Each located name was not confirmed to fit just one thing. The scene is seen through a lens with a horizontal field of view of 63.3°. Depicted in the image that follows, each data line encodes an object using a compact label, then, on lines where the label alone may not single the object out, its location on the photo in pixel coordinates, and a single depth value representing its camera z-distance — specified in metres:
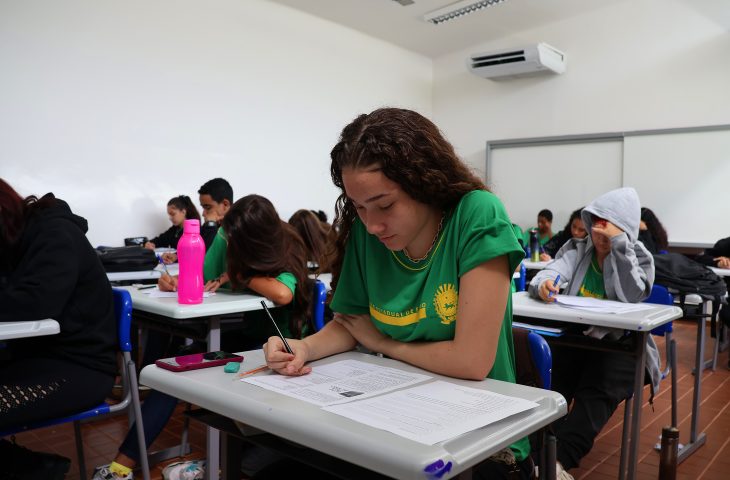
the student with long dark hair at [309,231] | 3.59
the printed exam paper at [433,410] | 0.77
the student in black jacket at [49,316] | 1.63
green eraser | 1.11
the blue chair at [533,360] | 1.30
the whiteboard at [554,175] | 6.98
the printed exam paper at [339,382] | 0.94
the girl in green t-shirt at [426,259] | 1.09
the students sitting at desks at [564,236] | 4.63
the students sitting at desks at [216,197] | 5.01
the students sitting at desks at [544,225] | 7.09
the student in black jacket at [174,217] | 5.43
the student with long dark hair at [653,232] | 4.39
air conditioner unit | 7.00
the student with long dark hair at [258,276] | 2.22
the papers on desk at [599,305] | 1.98
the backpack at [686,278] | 3.16
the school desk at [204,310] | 1.96
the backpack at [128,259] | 3.44
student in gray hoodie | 2.03
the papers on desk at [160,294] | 2.22
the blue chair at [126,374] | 1.77
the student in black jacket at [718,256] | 4.63
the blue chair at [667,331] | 2.40
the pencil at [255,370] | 1.08
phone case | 1.11
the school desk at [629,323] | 1.83
